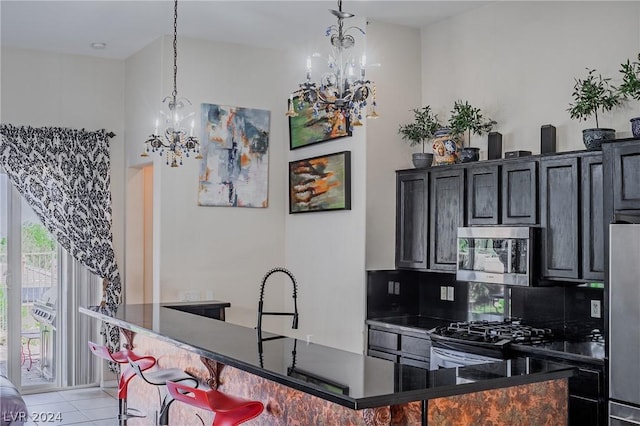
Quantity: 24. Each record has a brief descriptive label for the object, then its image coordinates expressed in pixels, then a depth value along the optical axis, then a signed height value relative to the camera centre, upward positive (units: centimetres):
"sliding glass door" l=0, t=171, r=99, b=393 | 685 -86
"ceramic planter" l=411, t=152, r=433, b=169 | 570 +44
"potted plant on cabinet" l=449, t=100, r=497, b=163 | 538 +69
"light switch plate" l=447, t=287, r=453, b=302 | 579 -62
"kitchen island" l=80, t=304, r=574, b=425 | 270 -67
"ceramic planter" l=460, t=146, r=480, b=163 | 536 +46
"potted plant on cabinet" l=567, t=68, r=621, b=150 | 441 +71
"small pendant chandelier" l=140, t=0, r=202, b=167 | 504 +52
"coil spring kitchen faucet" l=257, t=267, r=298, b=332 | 420 -60
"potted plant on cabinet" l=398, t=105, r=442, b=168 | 572 +69
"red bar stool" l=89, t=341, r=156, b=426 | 452 -97
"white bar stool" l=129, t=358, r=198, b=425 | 392 -89
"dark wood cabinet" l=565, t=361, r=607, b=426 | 398 -101
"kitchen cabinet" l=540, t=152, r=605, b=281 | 438 +0
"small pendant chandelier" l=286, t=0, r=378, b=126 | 351 +61
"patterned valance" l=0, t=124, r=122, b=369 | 675 +28
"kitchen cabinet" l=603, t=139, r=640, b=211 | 388 +23
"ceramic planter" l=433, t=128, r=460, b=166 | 552 +51
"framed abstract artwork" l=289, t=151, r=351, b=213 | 599 +28
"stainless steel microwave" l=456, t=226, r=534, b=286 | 476 -26
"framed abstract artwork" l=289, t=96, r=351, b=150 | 612 +76
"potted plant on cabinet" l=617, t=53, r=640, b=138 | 409 +76
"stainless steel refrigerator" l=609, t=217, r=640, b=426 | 372 -56
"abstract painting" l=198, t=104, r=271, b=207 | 654 +54
